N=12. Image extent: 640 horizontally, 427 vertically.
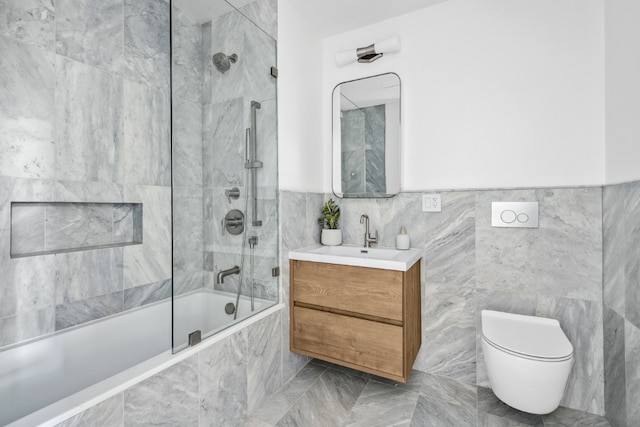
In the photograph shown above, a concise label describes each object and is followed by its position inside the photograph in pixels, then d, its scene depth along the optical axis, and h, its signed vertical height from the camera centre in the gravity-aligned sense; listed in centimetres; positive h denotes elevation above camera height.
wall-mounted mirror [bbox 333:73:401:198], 213 +57
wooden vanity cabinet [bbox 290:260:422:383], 163 -60
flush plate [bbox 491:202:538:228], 174 -1
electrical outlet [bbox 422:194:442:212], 198 +7
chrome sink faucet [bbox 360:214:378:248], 218 -18
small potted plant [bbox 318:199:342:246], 221 -8
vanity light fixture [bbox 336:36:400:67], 206 +116
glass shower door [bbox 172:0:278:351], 133 +24
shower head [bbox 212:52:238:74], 154 +81
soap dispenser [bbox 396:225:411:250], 201 -19
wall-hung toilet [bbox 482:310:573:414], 131 -69
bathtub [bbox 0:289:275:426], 112 -66
